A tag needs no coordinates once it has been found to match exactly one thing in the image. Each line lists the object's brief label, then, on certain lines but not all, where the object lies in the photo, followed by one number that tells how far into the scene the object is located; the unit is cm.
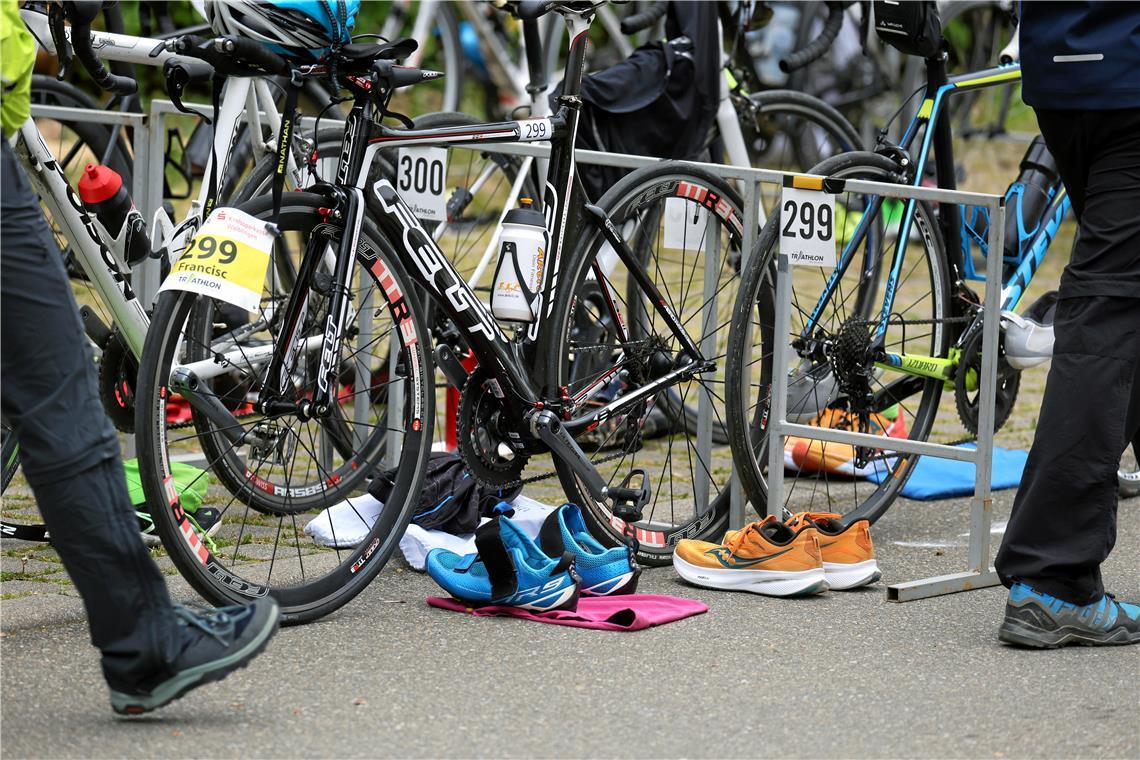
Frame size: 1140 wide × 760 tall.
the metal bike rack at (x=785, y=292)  872
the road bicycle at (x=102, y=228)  803
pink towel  782
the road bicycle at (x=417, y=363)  757
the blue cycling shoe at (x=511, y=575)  798
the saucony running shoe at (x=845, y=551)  870
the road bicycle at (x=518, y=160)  1050
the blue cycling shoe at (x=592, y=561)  834
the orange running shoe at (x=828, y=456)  1125
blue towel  1134
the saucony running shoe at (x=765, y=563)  854
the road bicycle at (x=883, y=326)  941
